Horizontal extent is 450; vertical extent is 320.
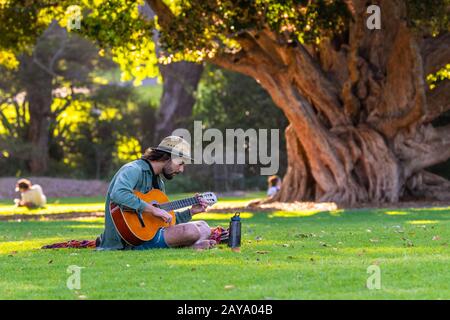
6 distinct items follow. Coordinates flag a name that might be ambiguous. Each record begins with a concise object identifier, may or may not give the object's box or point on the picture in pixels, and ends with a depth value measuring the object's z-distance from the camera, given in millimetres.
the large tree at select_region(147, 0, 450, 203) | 24984
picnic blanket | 13586
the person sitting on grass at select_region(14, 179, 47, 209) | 29250
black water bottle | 13039
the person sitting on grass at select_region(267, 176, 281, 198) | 30533
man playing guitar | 12773
